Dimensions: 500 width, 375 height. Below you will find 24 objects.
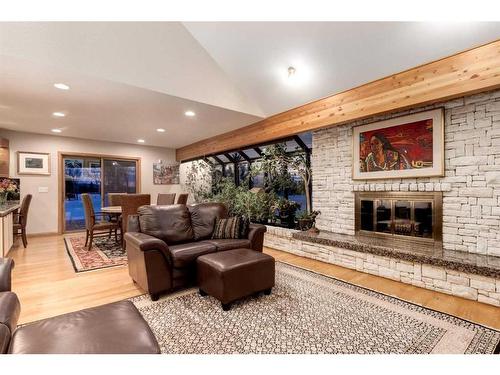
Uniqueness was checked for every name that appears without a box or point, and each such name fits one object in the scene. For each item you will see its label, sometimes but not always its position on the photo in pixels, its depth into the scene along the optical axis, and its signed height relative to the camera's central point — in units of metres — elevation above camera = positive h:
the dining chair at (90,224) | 4.57 -0.67
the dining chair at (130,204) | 4.31 -0.29
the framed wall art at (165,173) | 7.77 +0.42
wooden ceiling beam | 2.50 +1.14
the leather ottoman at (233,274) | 2.38 -0.86
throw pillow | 3.47 -0.58
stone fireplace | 2.71 -0.40
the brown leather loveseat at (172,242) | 2.62 -0.69
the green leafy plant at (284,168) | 4.71 +0.38
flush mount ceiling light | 3.49 +1.61
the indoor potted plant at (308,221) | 4.30 -0.59
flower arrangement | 5.15 +0.01
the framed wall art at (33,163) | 5.73 +0.56
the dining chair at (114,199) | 5.61 -0.28
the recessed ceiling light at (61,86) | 3.20 +1.29
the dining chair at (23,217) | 4.69 -0.55
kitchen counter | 3.72 -0.64
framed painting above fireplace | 3.10 +0.52
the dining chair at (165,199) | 5.91 -0.29
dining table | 4.68 -0.43
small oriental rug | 3.77 -1.14
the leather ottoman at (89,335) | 1.16 -0.73
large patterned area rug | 1.84 -1.16
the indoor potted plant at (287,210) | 5.04 -0.47
